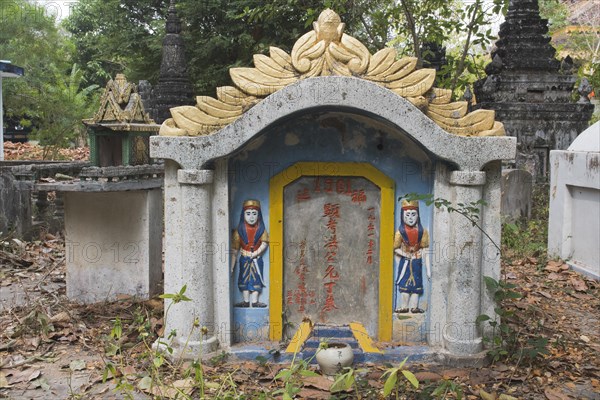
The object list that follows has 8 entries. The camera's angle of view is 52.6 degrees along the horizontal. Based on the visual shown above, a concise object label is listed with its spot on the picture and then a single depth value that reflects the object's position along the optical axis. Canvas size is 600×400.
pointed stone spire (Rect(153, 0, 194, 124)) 14.20
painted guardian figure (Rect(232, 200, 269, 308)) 4.52
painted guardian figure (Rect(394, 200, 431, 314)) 4.51
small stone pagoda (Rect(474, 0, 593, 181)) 10.84
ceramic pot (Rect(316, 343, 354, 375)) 4.12
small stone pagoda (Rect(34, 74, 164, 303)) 5.64
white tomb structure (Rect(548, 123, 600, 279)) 6.74
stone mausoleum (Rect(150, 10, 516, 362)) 4.23
